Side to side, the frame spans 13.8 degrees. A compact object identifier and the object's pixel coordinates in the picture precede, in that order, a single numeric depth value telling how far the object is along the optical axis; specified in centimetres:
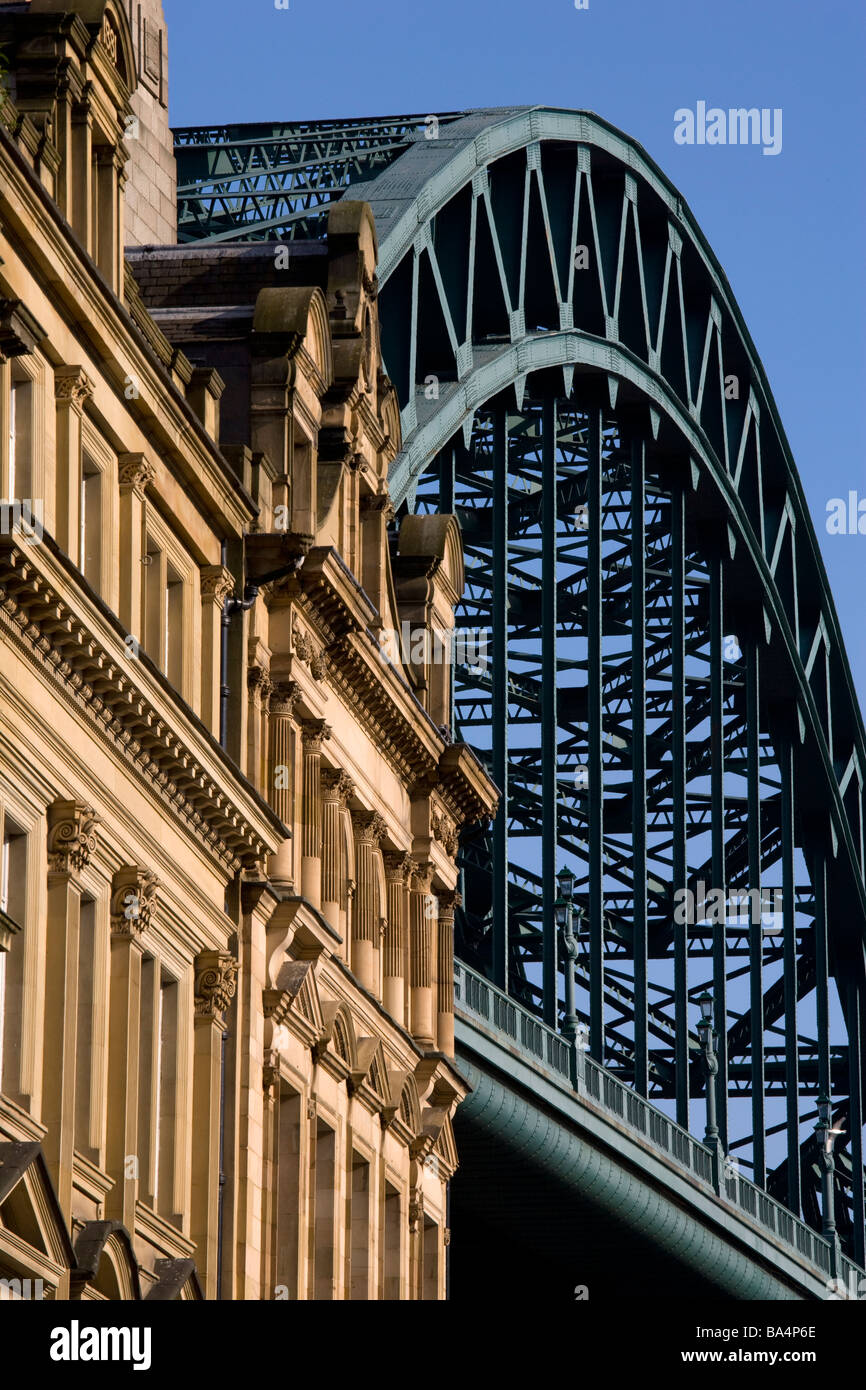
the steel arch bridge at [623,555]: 6800
